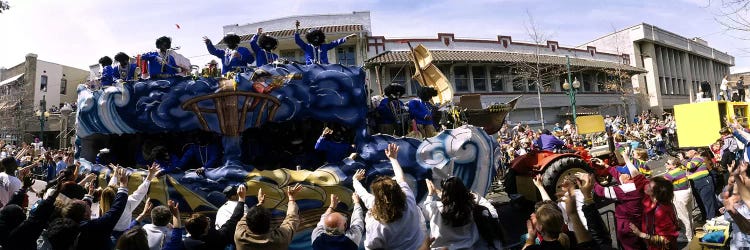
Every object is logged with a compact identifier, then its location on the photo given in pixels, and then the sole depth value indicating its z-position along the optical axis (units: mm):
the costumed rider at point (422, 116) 7160
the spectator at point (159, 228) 3332
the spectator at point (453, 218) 2992
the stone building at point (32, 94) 26016
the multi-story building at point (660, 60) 32125
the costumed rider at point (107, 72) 6809
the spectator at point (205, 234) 3010
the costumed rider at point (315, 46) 6805
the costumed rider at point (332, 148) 6082
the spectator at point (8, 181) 5371
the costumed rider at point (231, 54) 6855
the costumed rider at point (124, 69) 6887
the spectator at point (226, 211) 3934
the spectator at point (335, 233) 2871
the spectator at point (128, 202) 4074
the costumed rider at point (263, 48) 6877
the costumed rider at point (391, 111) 7180
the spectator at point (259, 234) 2855
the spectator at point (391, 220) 2908
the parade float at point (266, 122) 5848
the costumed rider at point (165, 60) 6645
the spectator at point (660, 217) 3670
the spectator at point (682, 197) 5855
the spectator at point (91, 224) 3162
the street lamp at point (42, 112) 20112
